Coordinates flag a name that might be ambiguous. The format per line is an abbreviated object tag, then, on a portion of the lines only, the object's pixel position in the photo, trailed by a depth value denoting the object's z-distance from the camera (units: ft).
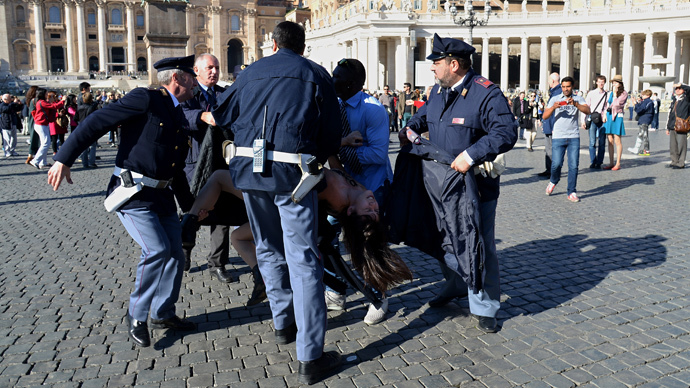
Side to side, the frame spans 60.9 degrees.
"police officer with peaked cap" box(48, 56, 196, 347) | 11.62
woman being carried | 12.10
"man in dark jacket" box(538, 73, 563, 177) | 35.22
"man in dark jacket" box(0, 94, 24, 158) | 49.37
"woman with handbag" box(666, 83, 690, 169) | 37.60
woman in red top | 42.93
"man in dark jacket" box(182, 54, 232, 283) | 16.21
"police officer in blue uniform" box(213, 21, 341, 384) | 10.16
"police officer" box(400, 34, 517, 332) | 12.28
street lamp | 75.79
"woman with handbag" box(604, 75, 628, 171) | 38.17
